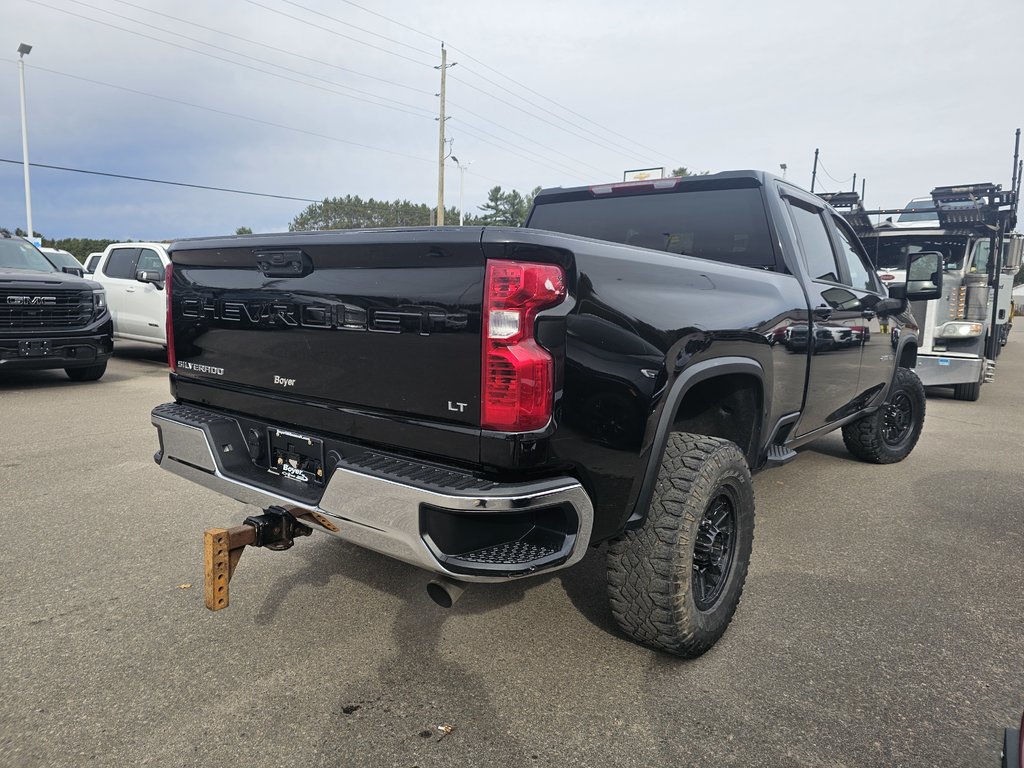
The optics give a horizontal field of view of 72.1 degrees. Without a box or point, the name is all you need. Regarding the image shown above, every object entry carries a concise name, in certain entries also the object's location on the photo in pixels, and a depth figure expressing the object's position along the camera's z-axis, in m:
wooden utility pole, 30.48
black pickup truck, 2.04
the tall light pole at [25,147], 27.66
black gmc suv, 7.66
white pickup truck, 10.66
